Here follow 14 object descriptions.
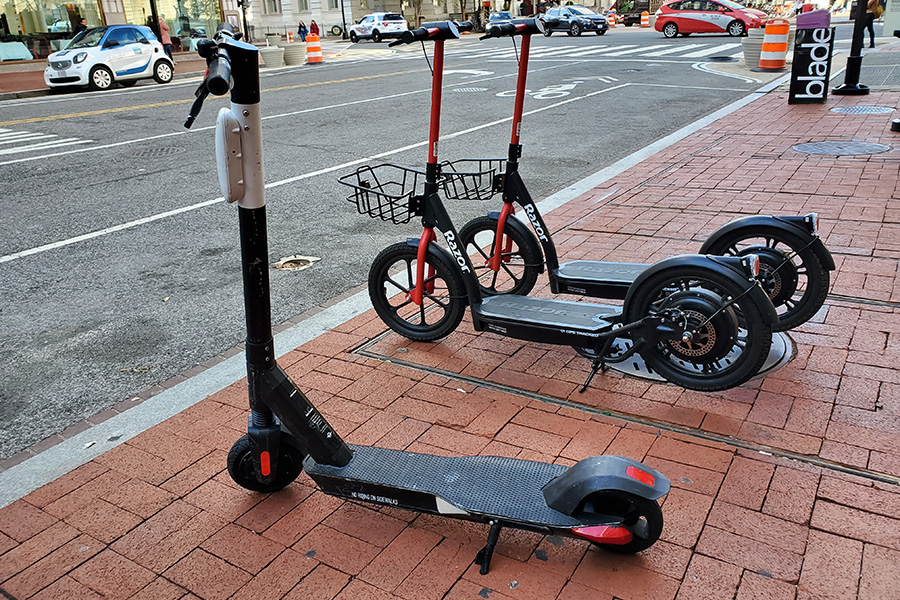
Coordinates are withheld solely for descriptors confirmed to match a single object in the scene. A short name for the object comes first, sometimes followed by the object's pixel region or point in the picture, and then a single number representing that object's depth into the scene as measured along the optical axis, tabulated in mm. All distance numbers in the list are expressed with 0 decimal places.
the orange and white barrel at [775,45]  17484
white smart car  19781
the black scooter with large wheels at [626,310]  3277
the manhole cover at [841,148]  8641
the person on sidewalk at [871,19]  19195
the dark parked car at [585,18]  36969
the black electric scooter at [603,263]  3795
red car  30000
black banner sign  11742
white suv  39844
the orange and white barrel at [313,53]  28734
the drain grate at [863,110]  11352
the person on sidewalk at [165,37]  27631
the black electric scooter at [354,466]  2311
